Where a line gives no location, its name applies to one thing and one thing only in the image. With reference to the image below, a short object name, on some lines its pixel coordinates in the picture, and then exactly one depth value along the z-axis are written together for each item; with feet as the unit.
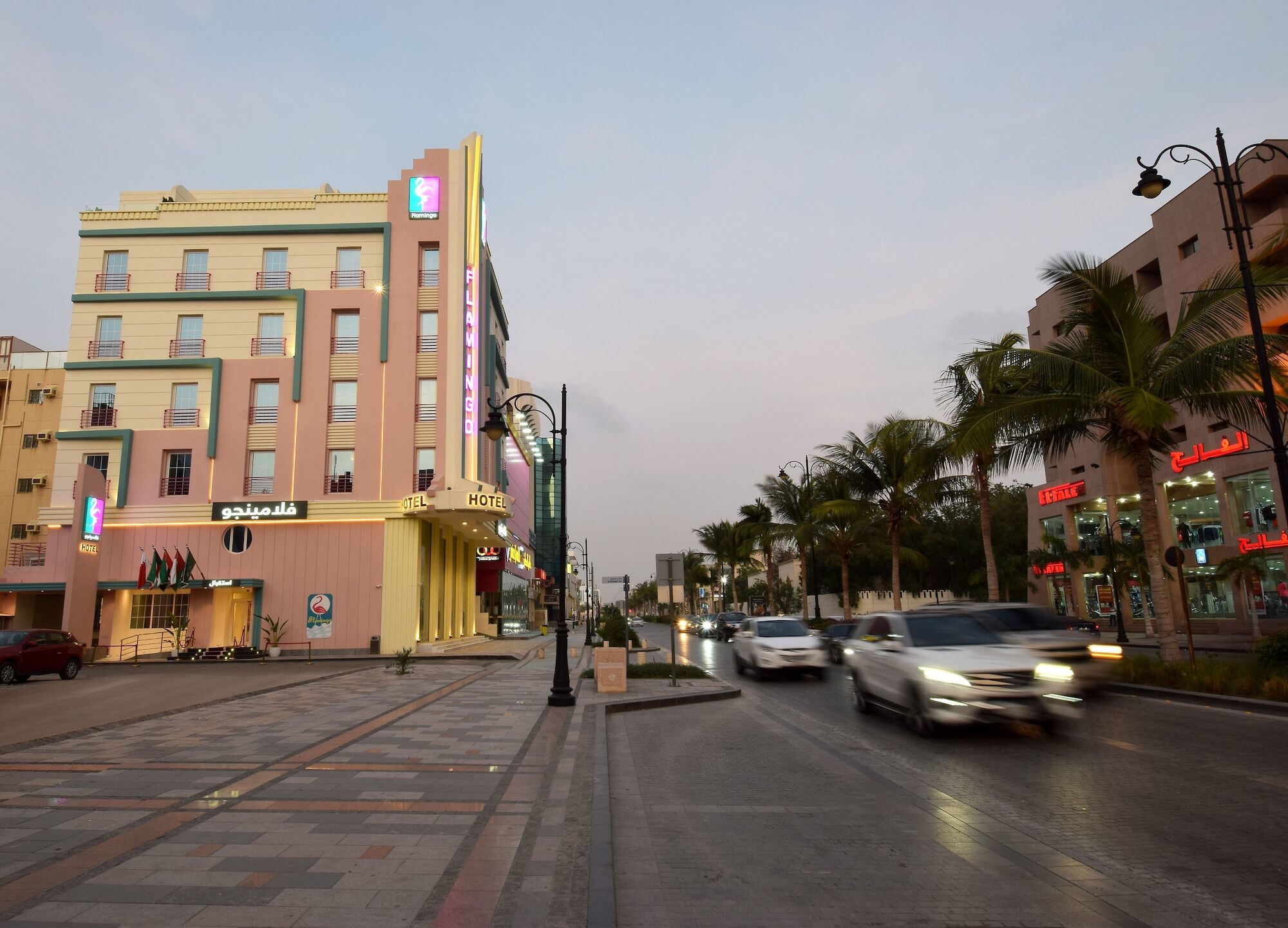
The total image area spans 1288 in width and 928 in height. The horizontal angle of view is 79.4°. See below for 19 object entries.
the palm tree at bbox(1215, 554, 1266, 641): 84.07
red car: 66.74
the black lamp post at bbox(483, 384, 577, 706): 48.44
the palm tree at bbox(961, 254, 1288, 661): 50.67
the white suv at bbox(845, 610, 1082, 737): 32.58
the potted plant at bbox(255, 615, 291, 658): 96.68
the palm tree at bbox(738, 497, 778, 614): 147.95
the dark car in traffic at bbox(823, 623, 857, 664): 83.30
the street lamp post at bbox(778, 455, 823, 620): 130.82
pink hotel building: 100.01
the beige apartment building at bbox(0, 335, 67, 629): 145.59
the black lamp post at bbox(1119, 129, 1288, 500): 42.32
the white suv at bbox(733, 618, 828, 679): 64.39
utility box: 55.26
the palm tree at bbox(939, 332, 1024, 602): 68.78
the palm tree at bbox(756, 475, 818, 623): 136.87
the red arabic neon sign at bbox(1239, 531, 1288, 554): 90.33
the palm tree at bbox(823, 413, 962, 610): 92.89
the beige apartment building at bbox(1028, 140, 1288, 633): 93.76
